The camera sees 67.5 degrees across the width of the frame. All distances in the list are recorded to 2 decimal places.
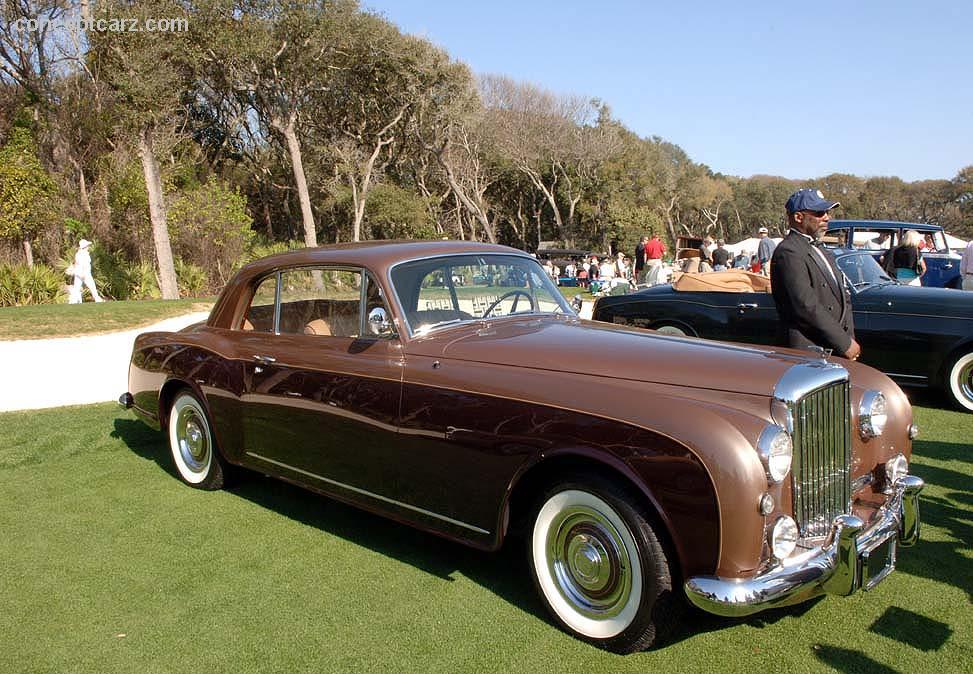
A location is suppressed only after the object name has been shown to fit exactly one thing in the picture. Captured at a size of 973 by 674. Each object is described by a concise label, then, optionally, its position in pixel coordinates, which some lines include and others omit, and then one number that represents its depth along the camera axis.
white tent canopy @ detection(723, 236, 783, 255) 29.15
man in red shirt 18.71
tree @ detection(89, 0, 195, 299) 18.41
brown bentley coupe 2.73
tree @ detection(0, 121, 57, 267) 20.38
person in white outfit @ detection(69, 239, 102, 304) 16.16
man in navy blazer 4.43
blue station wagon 16.11
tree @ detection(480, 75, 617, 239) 46.12
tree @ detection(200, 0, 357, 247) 23.00
